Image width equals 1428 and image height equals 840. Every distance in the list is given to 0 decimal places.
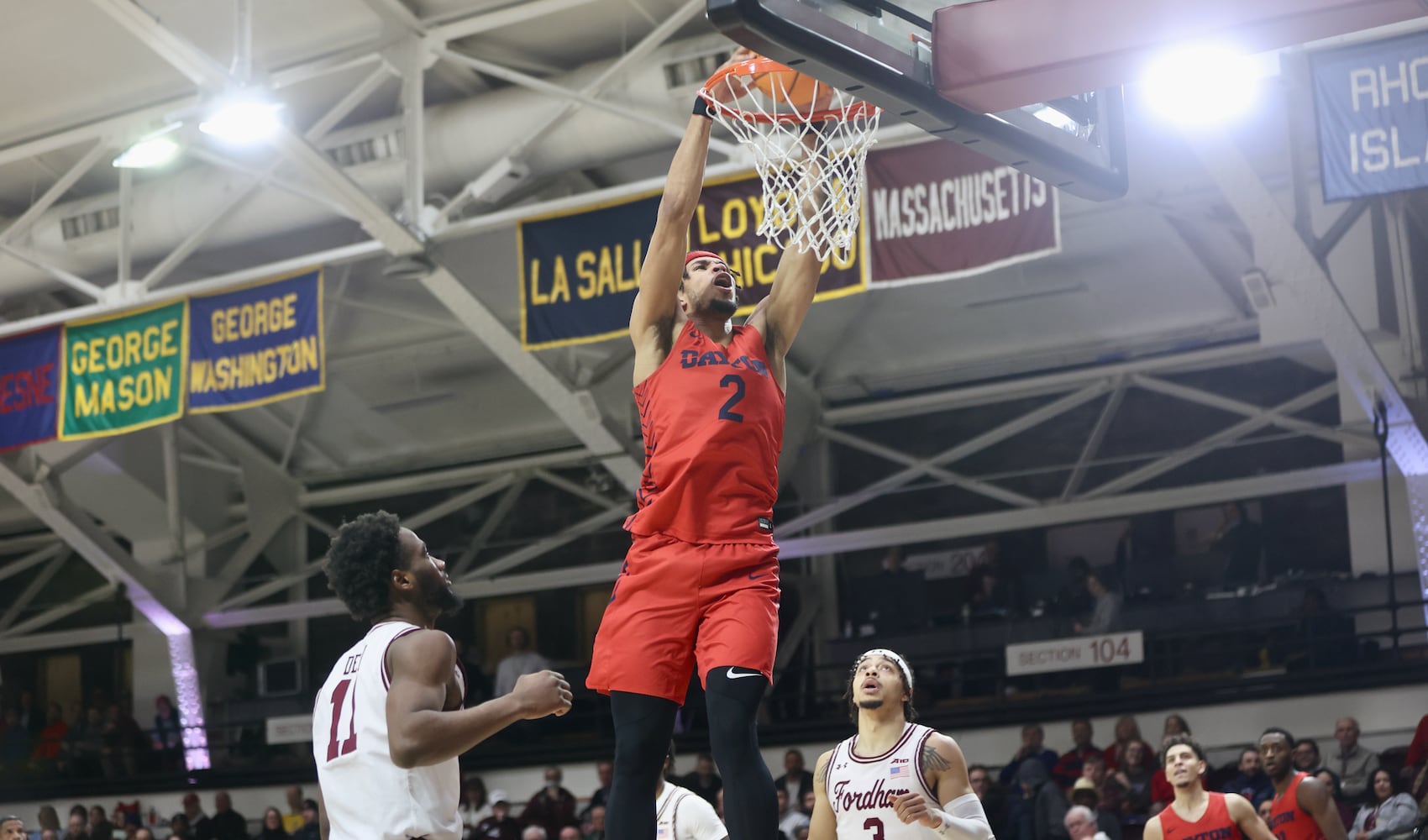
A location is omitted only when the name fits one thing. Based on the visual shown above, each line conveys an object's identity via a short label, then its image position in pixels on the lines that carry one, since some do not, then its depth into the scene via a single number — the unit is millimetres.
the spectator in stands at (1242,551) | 17062
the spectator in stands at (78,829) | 17047
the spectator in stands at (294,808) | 17266
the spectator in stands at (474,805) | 16031
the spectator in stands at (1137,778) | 12992
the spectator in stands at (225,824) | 16875
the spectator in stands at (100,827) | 17141
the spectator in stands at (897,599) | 18938
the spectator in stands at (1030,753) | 14242
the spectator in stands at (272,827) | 16188
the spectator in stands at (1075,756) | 14117
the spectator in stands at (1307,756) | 12531
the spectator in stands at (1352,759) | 13359
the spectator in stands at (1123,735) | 14203
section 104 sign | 15680
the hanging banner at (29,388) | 15844
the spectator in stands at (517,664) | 18250
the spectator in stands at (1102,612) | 16500
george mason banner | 15062
